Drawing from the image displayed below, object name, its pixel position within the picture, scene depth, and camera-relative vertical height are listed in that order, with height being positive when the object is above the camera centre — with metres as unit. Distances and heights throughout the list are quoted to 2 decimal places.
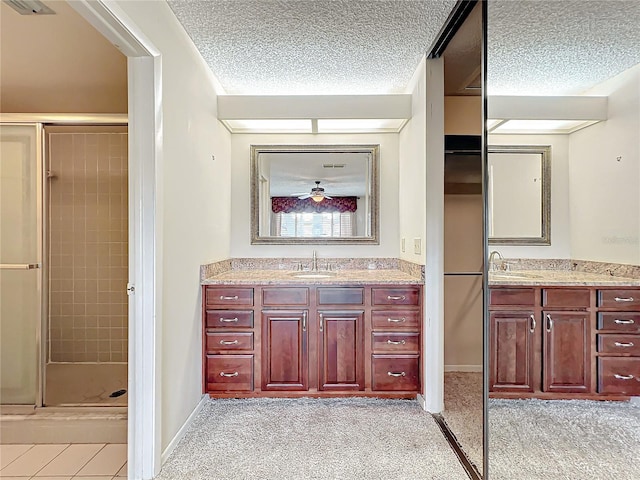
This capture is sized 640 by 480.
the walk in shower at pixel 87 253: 3.17 -0.13
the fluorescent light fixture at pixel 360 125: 2.93 +0.98
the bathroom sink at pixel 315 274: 2.90 -0.29
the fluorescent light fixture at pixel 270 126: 2.96 +0.98
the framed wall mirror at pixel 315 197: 3.27 +0.39
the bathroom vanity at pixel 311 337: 2.55 -0.70
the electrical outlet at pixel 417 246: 2.57 -0.05
